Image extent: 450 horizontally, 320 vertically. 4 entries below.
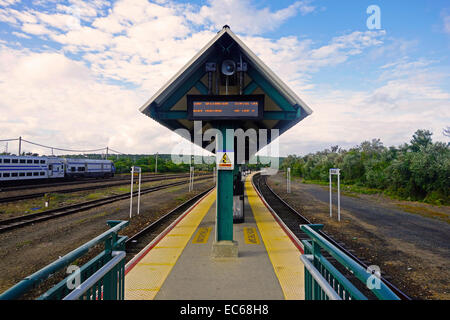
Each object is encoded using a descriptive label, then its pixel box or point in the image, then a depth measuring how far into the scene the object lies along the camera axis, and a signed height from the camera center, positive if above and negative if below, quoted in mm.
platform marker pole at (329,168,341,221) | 13297 -314
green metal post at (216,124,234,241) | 6684 -907
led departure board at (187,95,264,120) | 6293 +1445
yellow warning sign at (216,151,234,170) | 6609 +125
